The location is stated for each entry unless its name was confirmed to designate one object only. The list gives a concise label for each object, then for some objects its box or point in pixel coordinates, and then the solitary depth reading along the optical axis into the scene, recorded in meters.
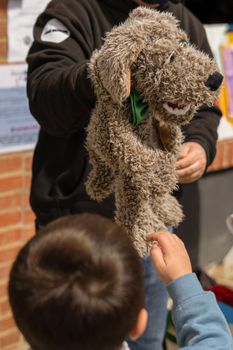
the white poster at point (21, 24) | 2.09
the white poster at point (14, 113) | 2.13
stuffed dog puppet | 1.14
